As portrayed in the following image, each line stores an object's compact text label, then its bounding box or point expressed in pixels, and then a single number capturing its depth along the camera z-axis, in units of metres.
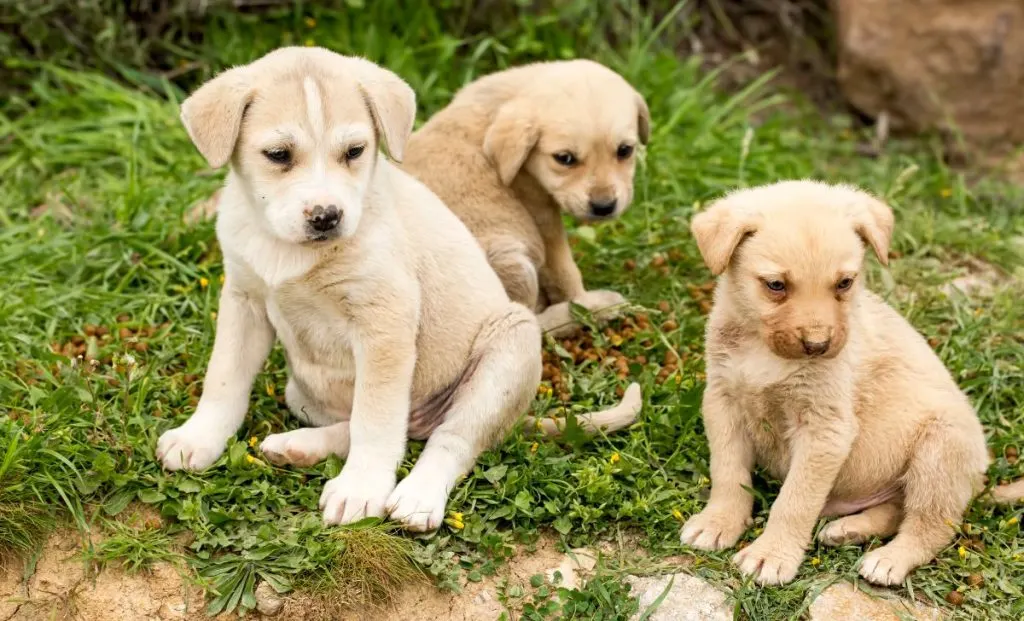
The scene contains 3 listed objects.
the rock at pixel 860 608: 4.73
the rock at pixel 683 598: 4.69
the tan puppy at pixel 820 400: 4.65
